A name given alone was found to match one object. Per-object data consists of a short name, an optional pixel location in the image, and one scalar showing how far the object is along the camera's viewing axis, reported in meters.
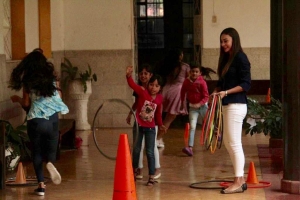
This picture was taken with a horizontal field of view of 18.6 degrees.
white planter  19.29
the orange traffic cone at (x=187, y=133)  15.72
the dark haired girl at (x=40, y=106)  10.70
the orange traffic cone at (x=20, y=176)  11.61
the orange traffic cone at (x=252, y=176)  11.51
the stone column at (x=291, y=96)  10.76
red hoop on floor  11.32
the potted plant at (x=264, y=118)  13.37
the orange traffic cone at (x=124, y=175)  9.61
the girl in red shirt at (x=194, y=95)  14.67
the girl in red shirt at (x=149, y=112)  11.41
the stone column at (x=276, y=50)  15.85
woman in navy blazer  10.55
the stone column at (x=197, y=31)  20.27
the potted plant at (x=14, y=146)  12.23
